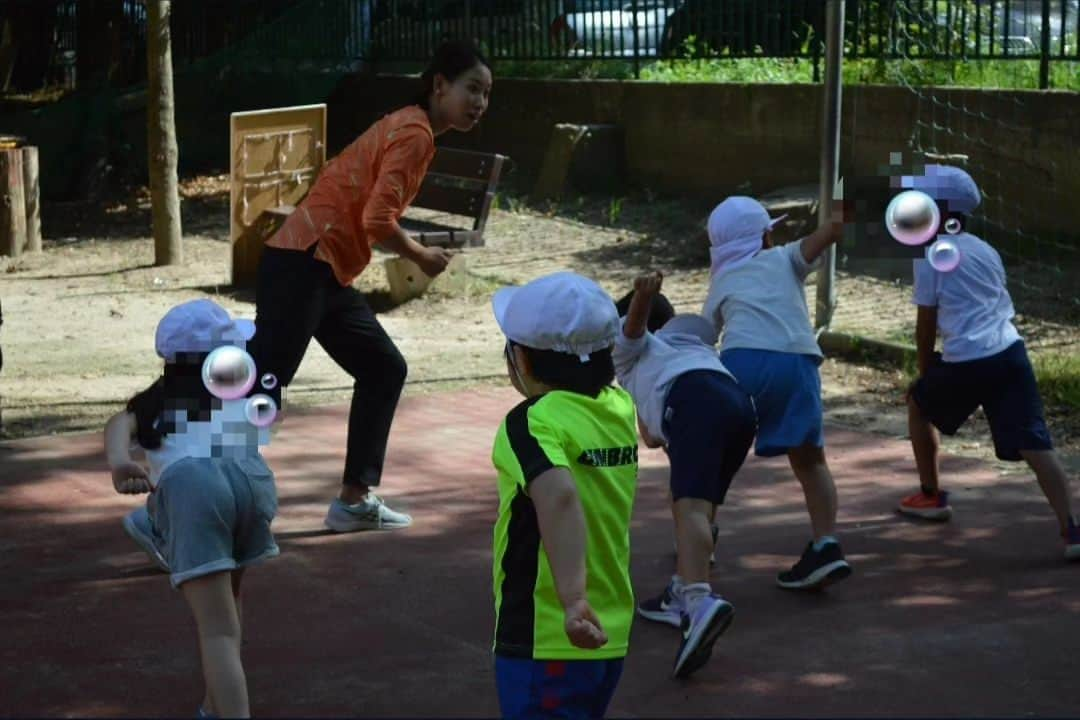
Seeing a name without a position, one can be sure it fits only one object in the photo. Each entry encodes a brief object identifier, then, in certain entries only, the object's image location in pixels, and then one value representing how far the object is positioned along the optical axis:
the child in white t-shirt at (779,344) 5.70
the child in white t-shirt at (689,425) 5.05
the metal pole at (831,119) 9.99
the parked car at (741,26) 15.14
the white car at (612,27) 16.45
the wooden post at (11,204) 13.75
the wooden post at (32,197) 14.07
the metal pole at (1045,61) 12.09
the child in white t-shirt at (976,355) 6.19
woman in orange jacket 6.20
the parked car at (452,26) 17.78
